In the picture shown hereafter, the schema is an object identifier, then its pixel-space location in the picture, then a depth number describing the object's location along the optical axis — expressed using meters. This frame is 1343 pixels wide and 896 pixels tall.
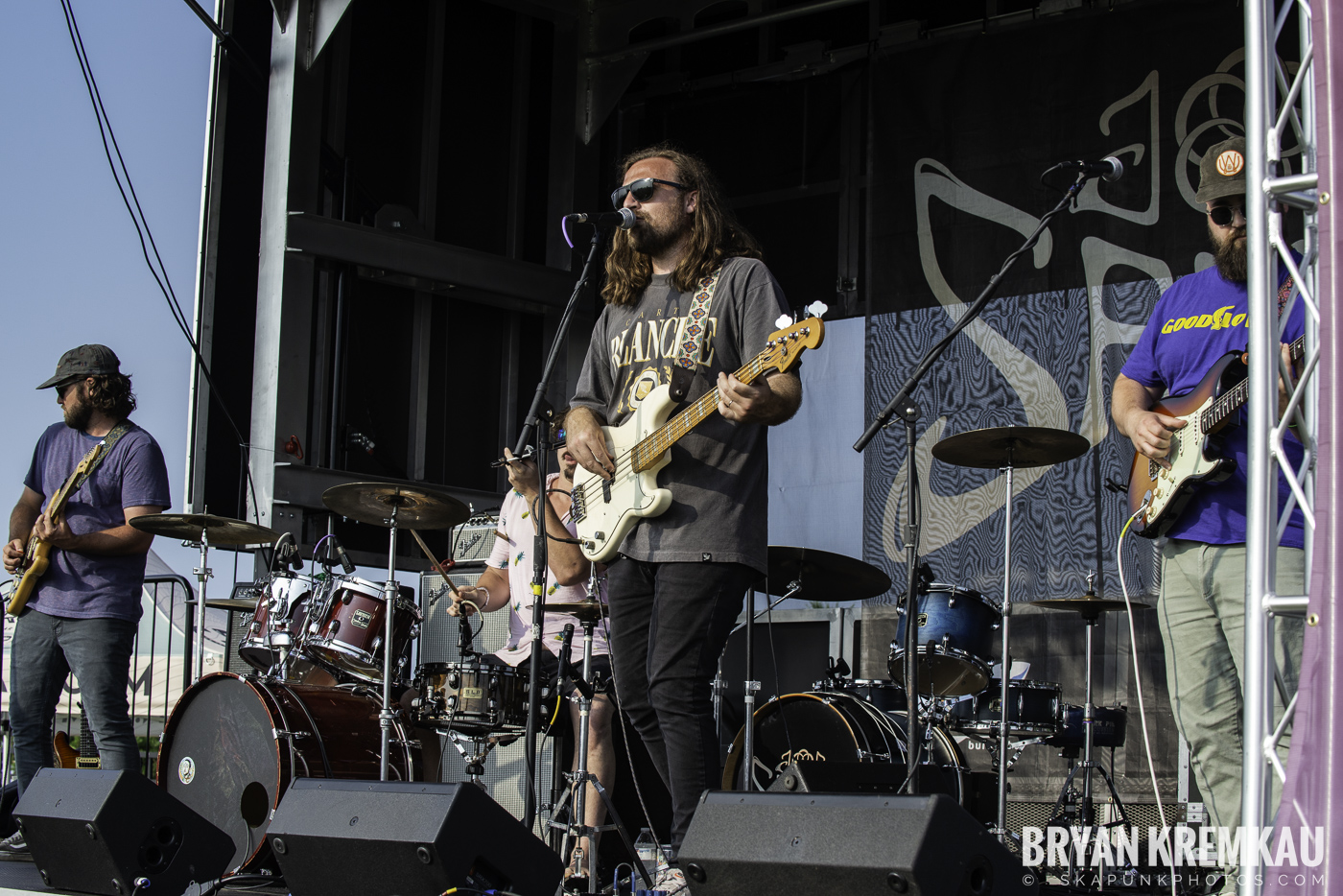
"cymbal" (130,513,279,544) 5.09
